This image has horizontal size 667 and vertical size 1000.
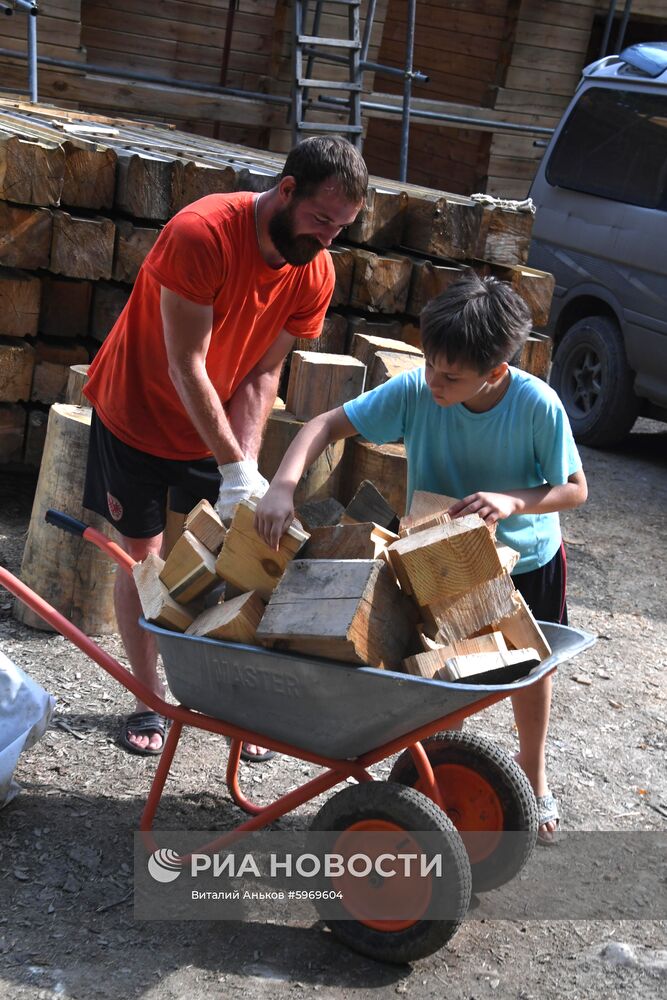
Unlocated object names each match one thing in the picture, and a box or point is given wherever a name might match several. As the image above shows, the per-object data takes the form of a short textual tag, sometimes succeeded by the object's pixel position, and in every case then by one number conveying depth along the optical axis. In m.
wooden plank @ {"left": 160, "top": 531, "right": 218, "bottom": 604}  2.54
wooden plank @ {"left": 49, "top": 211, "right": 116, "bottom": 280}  4.62
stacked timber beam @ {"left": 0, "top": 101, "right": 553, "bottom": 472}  4.55
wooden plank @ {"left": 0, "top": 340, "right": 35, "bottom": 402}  4.71
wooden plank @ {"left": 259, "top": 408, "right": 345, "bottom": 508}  4.06
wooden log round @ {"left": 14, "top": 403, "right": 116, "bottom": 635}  3.93
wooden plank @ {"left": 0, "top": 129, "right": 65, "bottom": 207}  4.40
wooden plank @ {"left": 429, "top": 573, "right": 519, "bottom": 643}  2.40
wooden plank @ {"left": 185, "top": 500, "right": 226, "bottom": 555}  2.62
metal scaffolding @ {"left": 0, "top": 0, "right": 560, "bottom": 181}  8.05
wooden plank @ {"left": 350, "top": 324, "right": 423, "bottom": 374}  4.45
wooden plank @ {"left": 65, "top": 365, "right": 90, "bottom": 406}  4.22
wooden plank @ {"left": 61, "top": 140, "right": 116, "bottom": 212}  4.65
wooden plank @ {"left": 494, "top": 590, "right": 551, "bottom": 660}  2.46
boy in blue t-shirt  2.51
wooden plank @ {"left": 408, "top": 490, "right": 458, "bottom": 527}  2.59
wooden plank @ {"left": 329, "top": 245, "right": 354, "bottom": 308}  4.91
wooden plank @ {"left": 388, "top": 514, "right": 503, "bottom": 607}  2.34
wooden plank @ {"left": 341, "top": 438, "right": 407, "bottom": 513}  4.07
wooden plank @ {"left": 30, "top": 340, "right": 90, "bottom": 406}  4.85
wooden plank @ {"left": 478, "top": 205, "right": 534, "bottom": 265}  4.99
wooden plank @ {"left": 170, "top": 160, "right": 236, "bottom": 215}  4.66
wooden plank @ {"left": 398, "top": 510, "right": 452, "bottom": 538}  2.47
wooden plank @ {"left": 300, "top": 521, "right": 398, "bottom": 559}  2.46
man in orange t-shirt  2.82
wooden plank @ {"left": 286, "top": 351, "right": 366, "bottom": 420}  4.06
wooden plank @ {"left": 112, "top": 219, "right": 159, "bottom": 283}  4.71
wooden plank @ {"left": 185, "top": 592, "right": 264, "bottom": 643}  2.38
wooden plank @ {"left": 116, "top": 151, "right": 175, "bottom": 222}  4.64
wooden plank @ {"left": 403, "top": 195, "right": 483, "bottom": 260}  4.91
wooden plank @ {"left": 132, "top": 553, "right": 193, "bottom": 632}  2.50
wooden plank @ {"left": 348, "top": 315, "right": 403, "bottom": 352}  5.03
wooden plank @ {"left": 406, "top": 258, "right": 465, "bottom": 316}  4.91
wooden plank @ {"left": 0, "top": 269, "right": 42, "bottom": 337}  4.63
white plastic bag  2.89
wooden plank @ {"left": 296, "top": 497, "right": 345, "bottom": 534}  2.82
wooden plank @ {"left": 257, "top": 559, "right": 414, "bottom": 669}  2.26
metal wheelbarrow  2.31
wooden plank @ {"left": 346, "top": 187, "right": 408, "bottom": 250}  4.90
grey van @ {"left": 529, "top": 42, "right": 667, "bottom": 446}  6.71
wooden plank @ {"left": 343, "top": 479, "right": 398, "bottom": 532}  2.79
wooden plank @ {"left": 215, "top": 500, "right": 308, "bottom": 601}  2.50
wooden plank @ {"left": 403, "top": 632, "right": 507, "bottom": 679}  2.33
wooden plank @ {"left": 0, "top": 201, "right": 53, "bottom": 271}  4.53
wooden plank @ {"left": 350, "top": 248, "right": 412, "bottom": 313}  4.91
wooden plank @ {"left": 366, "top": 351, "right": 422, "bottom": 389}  4.18
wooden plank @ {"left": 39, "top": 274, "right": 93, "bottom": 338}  4.81
